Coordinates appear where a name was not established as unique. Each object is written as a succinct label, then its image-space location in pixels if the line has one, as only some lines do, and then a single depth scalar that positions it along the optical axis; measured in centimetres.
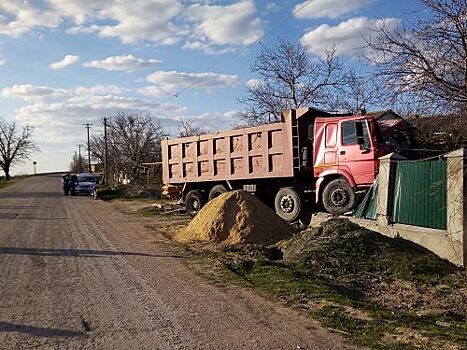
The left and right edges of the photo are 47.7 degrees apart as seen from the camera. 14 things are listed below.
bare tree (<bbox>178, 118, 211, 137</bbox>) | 5464
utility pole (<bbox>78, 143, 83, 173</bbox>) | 10944
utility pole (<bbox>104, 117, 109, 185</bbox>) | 5867
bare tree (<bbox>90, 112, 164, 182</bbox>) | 5569
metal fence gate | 940
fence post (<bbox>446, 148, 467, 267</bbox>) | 881
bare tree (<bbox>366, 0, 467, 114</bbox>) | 884
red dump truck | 1270
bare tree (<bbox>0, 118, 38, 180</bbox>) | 10306
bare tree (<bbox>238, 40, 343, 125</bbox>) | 3191
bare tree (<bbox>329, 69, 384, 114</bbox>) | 2786
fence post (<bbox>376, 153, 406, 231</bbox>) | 1055
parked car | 4138
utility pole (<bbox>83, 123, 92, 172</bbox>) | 8096
